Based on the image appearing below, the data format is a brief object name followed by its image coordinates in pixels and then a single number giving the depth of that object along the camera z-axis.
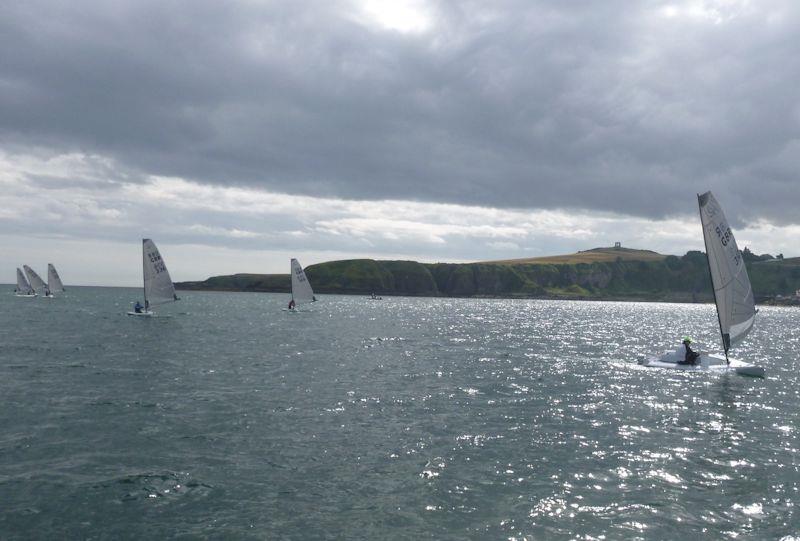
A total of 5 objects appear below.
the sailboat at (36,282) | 177.62
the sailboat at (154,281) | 92.56
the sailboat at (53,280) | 179.88
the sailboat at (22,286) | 192.00
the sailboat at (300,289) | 127.74
